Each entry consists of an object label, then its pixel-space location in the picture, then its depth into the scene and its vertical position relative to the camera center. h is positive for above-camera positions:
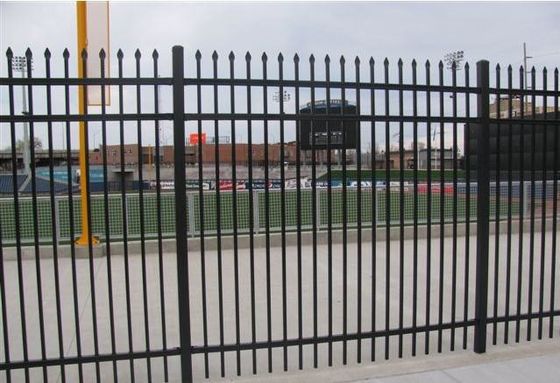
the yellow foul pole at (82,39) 8.08 +2.15
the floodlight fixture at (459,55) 34.09 +7.58
